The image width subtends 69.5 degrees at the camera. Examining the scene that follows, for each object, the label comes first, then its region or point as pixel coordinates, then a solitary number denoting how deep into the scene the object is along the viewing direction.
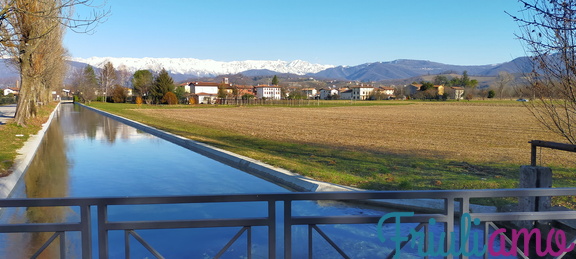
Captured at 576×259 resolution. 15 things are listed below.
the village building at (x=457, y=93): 131.62
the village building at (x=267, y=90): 162.50
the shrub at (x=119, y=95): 93.69
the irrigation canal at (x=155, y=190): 5.77
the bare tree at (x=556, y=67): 5.83
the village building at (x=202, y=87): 126.94
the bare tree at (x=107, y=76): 109.25
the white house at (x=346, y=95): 184.85
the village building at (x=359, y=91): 179.62
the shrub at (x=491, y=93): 131.12
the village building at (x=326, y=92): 183.65
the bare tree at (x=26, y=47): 20.73
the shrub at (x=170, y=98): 76.94
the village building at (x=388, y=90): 158.38
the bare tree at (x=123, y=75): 137.32
